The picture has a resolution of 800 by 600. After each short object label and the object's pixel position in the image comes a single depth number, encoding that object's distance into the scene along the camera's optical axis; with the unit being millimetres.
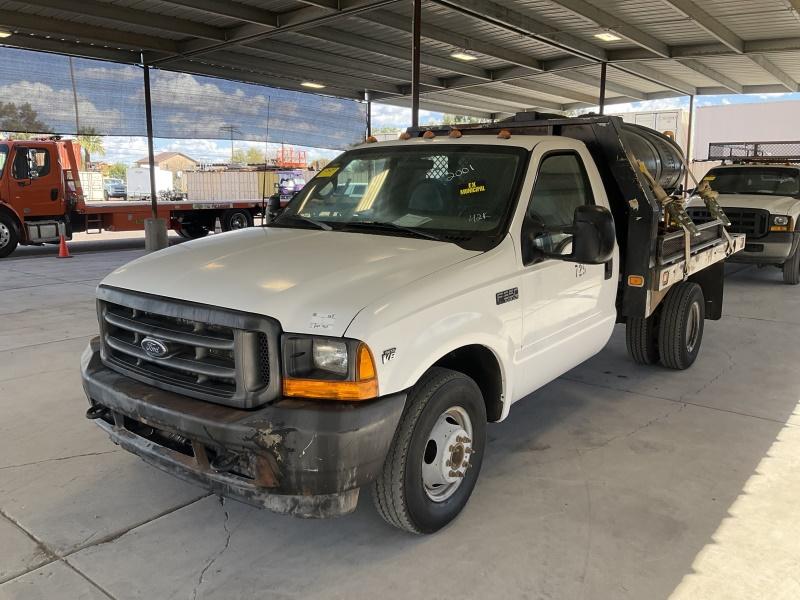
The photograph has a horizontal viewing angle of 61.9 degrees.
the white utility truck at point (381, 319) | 2762
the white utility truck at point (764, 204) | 10297
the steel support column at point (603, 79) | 15891
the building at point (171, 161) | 67762
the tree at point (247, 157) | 34962
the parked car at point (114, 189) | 27619
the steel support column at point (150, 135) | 15523
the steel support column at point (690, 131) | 21738
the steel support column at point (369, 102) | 20447
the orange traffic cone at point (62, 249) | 14688
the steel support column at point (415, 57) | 10219
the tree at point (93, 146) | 52512
